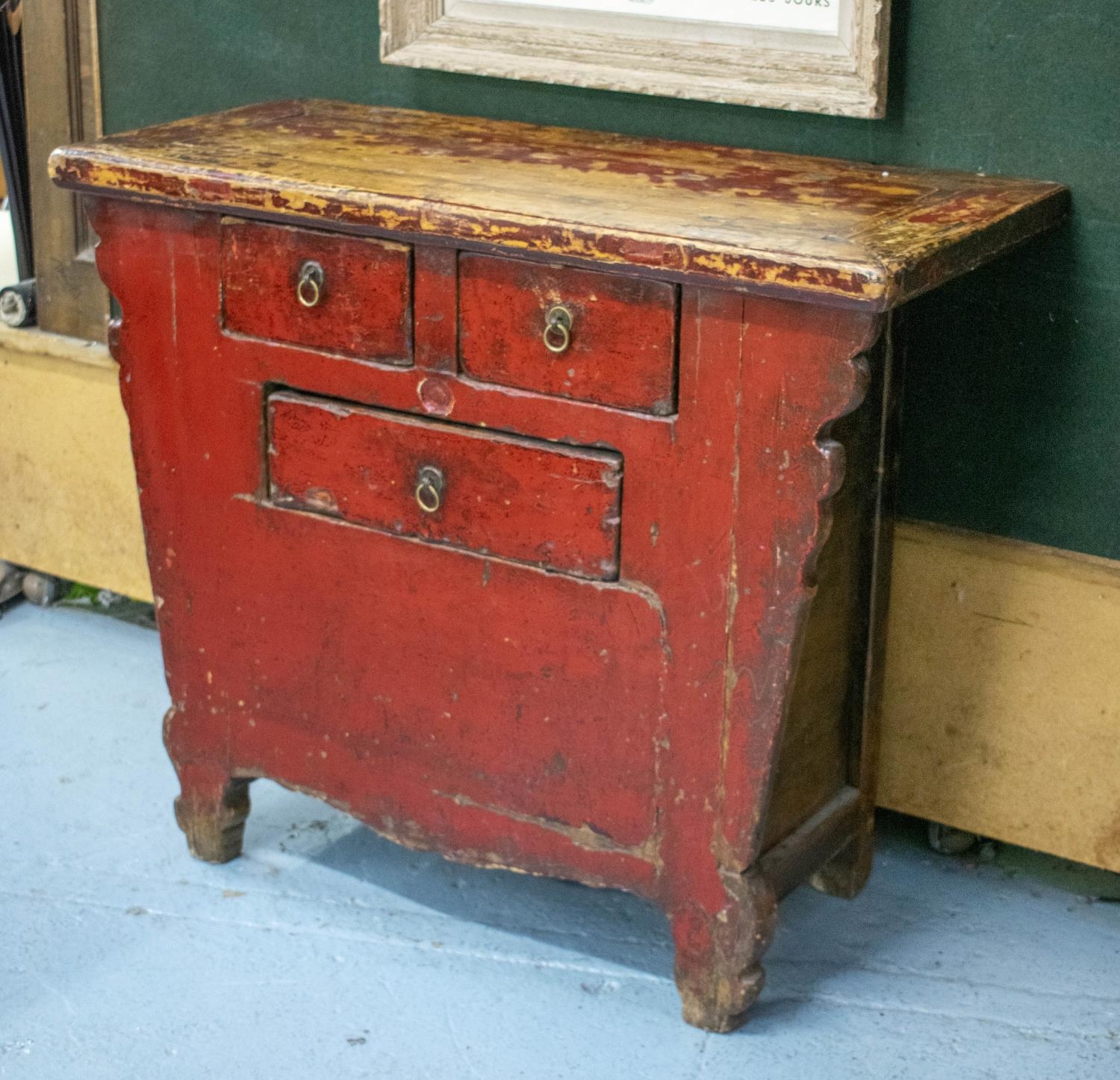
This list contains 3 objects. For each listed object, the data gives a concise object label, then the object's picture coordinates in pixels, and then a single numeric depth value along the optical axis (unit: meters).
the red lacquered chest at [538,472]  2.05
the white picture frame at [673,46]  2.40
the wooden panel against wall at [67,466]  3.40
